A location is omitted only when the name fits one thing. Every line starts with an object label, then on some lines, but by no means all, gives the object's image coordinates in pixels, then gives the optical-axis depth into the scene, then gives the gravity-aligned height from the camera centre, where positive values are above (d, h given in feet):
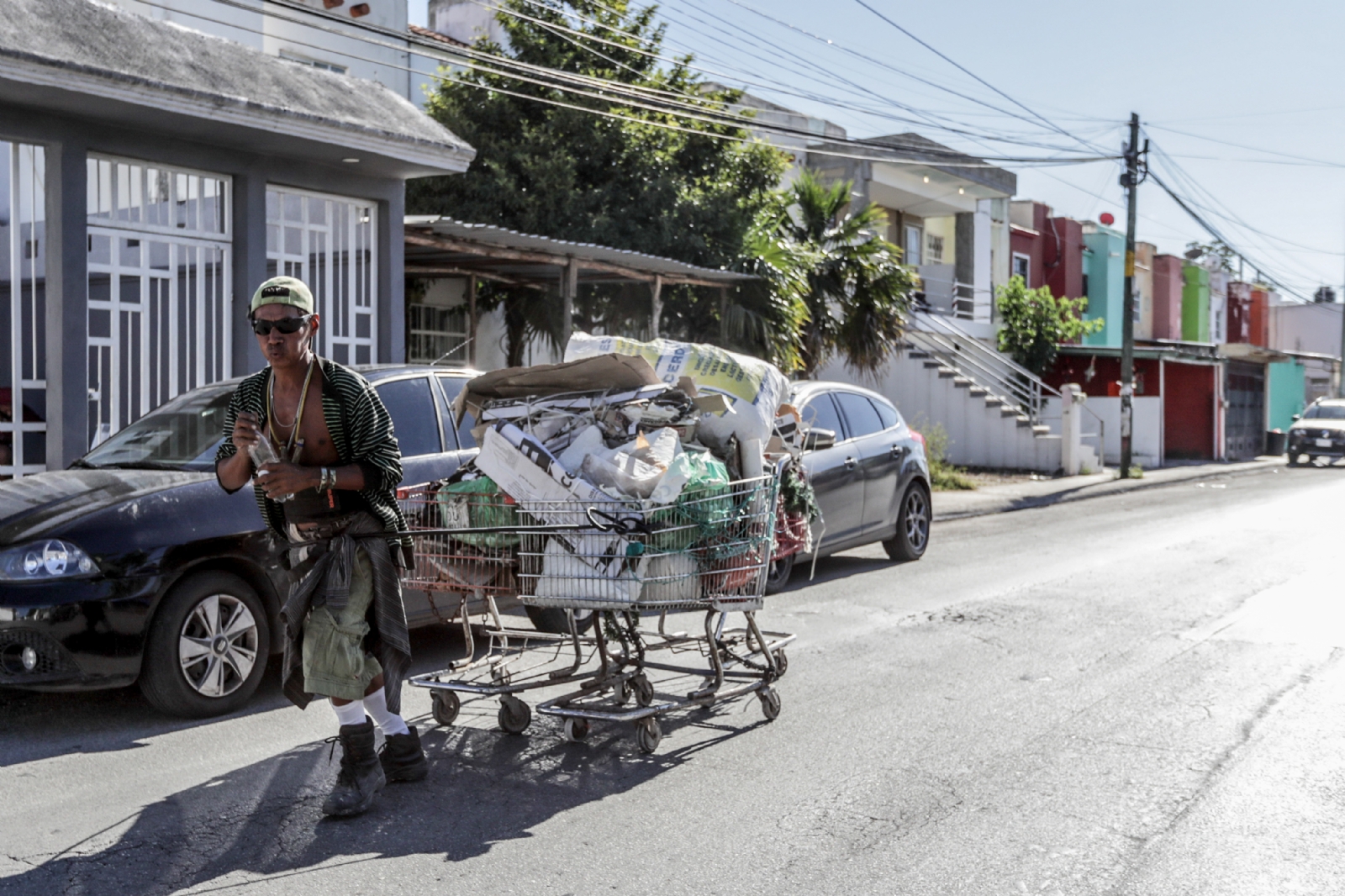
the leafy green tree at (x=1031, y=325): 103.14 +6.47
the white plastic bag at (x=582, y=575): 17.13 -2.29
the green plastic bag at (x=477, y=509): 18.28 -1.53
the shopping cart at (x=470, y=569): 18.28 -2.39
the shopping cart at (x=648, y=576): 17.13 -2.34
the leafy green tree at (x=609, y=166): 57.72 +11.04
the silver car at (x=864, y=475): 34.91 -1.97
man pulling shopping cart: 15.39 -1.34
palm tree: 63.52 +5.90
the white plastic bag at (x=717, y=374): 19.71 +0.47
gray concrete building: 32.94 +5.94
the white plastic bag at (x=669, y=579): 17.46 -2.38
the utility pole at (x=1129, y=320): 85.46 +5.79
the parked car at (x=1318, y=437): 111.55 -2.52
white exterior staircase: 88.38 +0.33
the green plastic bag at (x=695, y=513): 17.44 -1.50
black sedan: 19.21 -2.84
